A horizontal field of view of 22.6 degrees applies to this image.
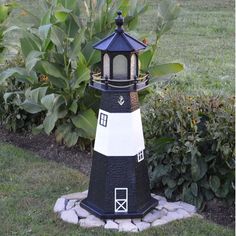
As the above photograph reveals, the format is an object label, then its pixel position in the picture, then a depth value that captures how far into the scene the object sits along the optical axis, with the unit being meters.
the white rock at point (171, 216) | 4.39
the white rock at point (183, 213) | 4.43
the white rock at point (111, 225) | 4.27
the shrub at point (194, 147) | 4.43
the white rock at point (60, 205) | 4.58
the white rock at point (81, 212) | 4.46
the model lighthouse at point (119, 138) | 4.16
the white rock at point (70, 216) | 4.39
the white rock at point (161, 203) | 4.63
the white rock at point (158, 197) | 4.74
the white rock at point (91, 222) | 4.31
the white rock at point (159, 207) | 4.57
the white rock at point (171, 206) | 4.55
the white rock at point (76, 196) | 4.75
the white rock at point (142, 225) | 4.27
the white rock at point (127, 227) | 4.24
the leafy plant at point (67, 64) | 5.33
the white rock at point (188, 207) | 4.52
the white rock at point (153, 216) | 4.40
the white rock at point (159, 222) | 4.33
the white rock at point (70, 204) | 4.60
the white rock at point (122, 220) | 4.36
